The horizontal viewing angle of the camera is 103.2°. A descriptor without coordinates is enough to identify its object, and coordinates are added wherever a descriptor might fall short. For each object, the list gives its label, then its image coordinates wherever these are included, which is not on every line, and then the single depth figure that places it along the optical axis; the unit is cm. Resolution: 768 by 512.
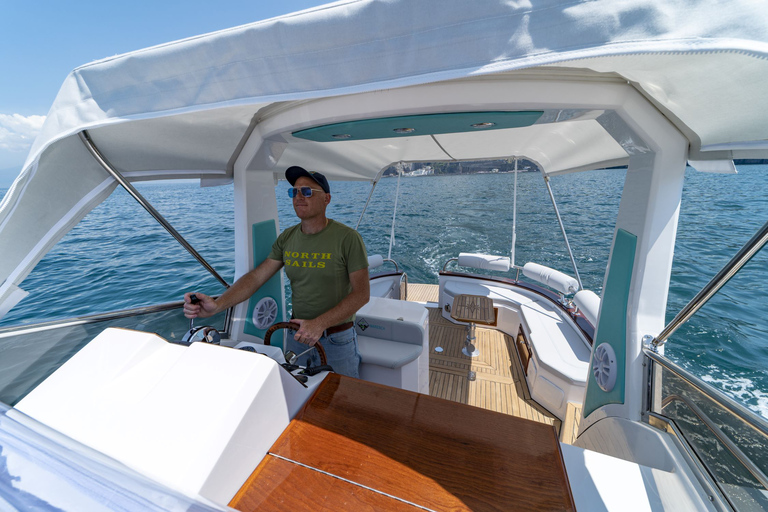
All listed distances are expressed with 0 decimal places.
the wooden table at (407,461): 80
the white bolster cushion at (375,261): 501
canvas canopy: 61
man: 173
